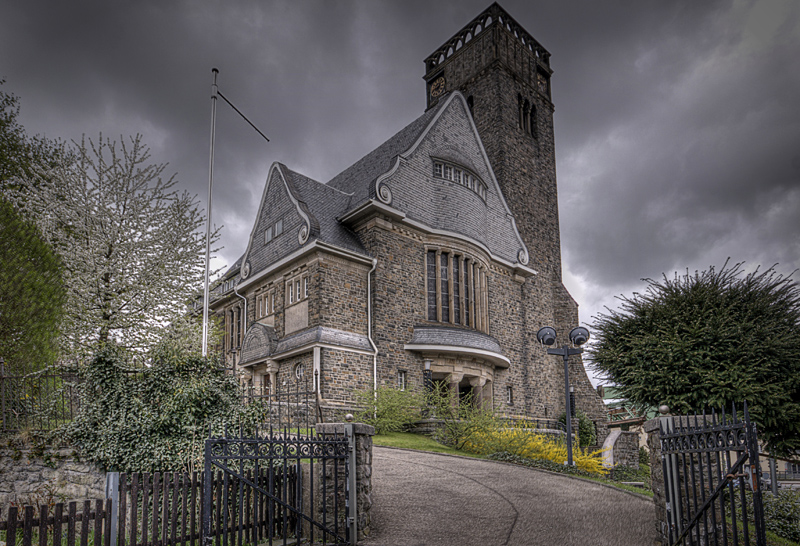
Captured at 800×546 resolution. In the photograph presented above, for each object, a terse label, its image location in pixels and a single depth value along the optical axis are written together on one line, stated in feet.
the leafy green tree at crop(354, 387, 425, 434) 61.46
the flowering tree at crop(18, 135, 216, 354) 57.36
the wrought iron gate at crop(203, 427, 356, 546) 23.40
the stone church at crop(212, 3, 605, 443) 71.00
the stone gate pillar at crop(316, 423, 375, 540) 26.66
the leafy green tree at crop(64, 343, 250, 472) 35.53
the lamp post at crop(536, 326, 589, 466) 51.14
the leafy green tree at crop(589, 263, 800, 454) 43.06
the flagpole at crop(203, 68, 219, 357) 47.93
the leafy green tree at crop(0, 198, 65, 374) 52.06
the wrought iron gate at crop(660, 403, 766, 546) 14.88
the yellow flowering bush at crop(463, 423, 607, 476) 54.08
